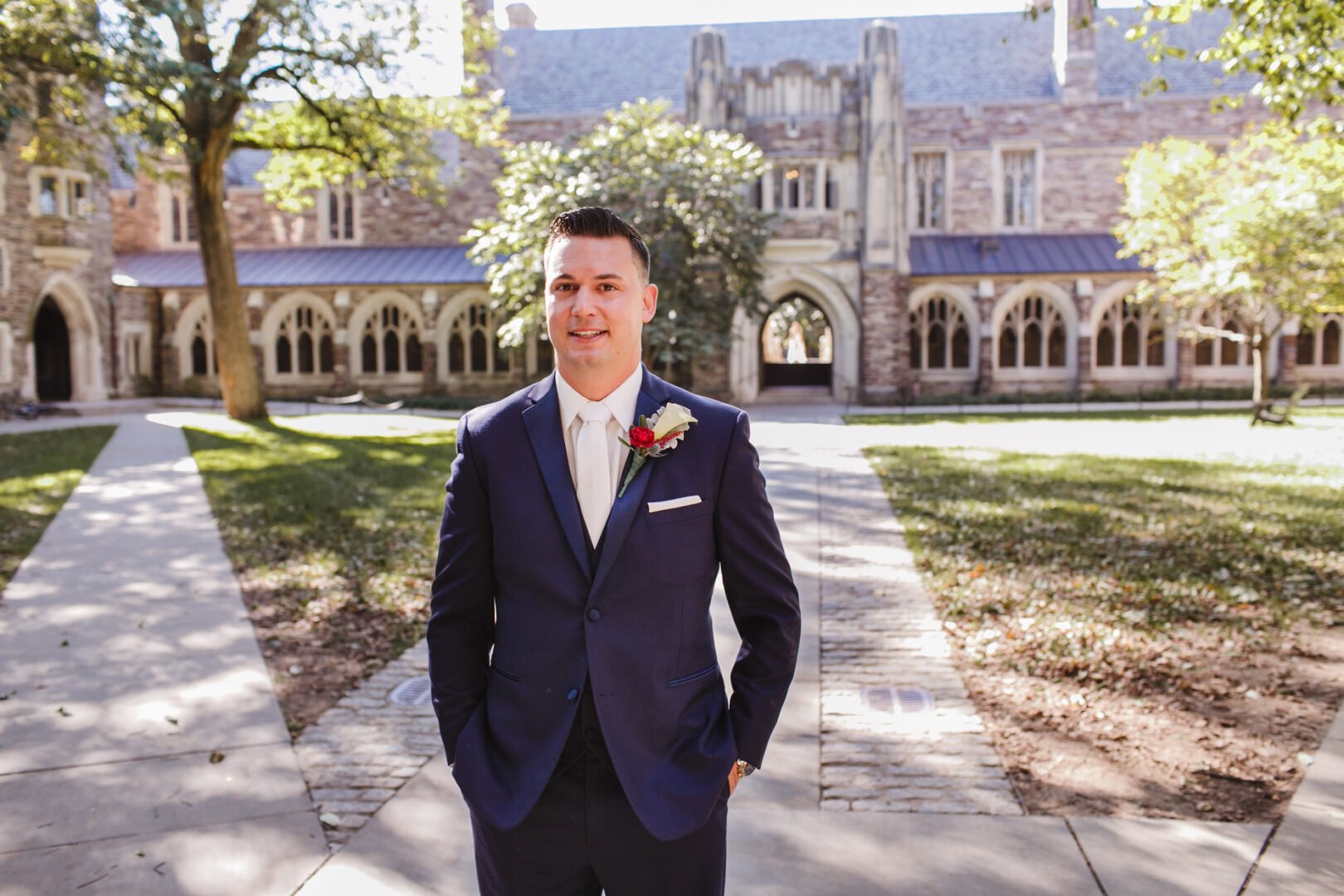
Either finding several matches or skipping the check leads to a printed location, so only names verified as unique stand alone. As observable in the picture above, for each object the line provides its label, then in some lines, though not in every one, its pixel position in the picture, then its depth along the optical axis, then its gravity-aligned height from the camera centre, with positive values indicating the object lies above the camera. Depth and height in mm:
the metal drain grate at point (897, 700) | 5027 -1616
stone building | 27125 +3753
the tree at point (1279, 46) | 7348 +2396
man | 2029 -481
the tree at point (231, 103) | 13031 +4201
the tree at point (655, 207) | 19016 +3111
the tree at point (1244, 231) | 17516 +2685
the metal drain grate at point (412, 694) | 5120 -1605
